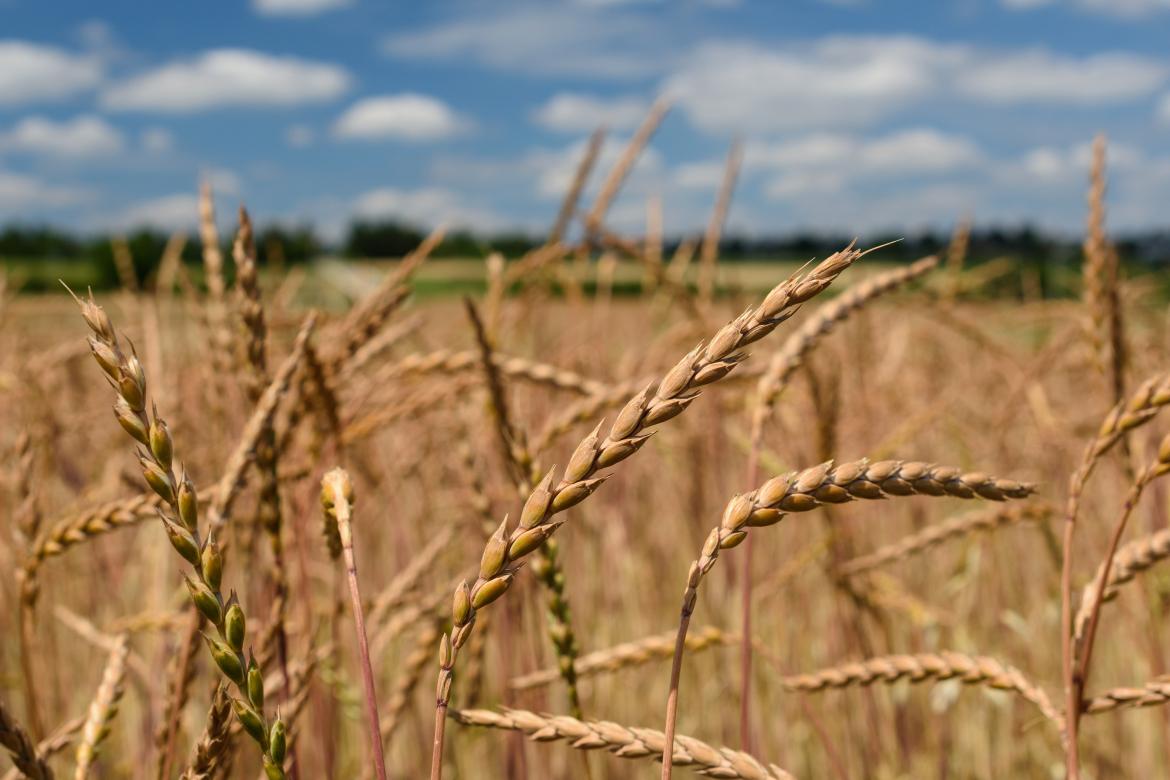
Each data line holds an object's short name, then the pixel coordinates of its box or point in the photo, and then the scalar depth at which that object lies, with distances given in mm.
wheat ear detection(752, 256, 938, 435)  915
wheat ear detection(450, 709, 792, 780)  594
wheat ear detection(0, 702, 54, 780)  542
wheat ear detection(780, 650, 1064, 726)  774
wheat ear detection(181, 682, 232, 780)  575
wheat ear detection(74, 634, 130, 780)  704
